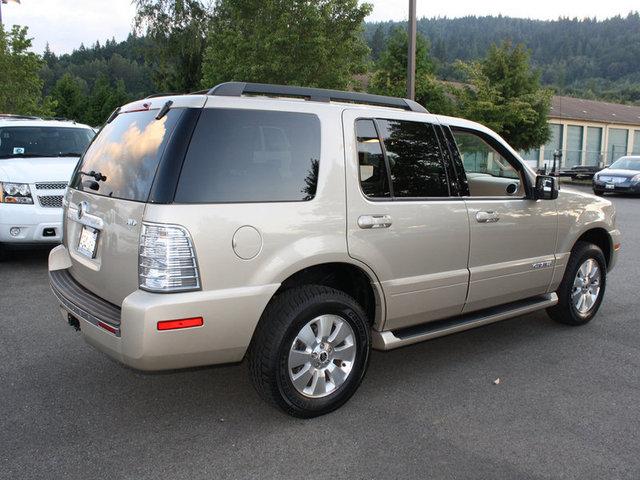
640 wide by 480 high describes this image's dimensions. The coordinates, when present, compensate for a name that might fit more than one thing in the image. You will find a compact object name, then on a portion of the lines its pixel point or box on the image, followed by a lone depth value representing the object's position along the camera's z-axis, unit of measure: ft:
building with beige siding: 142.20
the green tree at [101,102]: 185.37
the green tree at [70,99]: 186.35
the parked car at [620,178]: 65.41
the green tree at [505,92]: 91.91
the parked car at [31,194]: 23.18
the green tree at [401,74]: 88.07
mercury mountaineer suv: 10.09
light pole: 40.83
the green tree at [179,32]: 120.98
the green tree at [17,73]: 61.26
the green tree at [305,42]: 57.21
